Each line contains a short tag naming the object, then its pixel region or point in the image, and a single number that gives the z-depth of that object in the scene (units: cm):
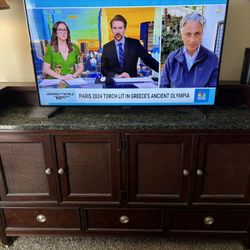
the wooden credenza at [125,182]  126
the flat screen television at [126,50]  122
